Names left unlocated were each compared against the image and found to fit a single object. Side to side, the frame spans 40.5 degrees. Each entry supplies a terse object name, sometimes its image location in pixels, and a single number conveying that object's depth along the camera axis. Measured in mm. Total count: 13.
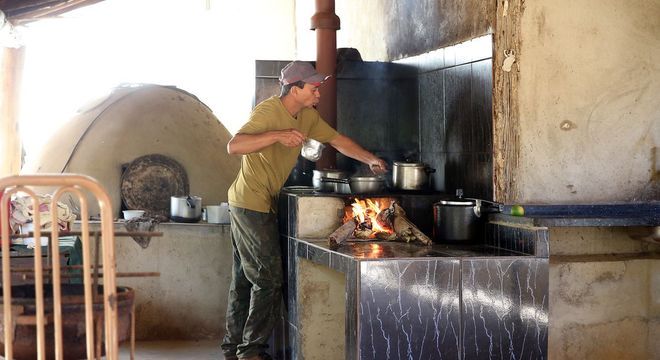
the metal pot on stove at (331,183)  6703
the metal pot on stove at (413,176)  6664
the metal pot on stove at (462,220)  6031
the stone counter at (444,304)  5094
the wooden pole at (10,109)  11062
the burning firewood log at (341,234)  5984
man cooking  6363
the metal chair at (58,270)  3486
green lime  5664
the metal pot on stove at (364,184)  6473
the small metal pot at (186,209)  7977
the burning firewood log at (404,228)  6062
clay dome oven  8469
